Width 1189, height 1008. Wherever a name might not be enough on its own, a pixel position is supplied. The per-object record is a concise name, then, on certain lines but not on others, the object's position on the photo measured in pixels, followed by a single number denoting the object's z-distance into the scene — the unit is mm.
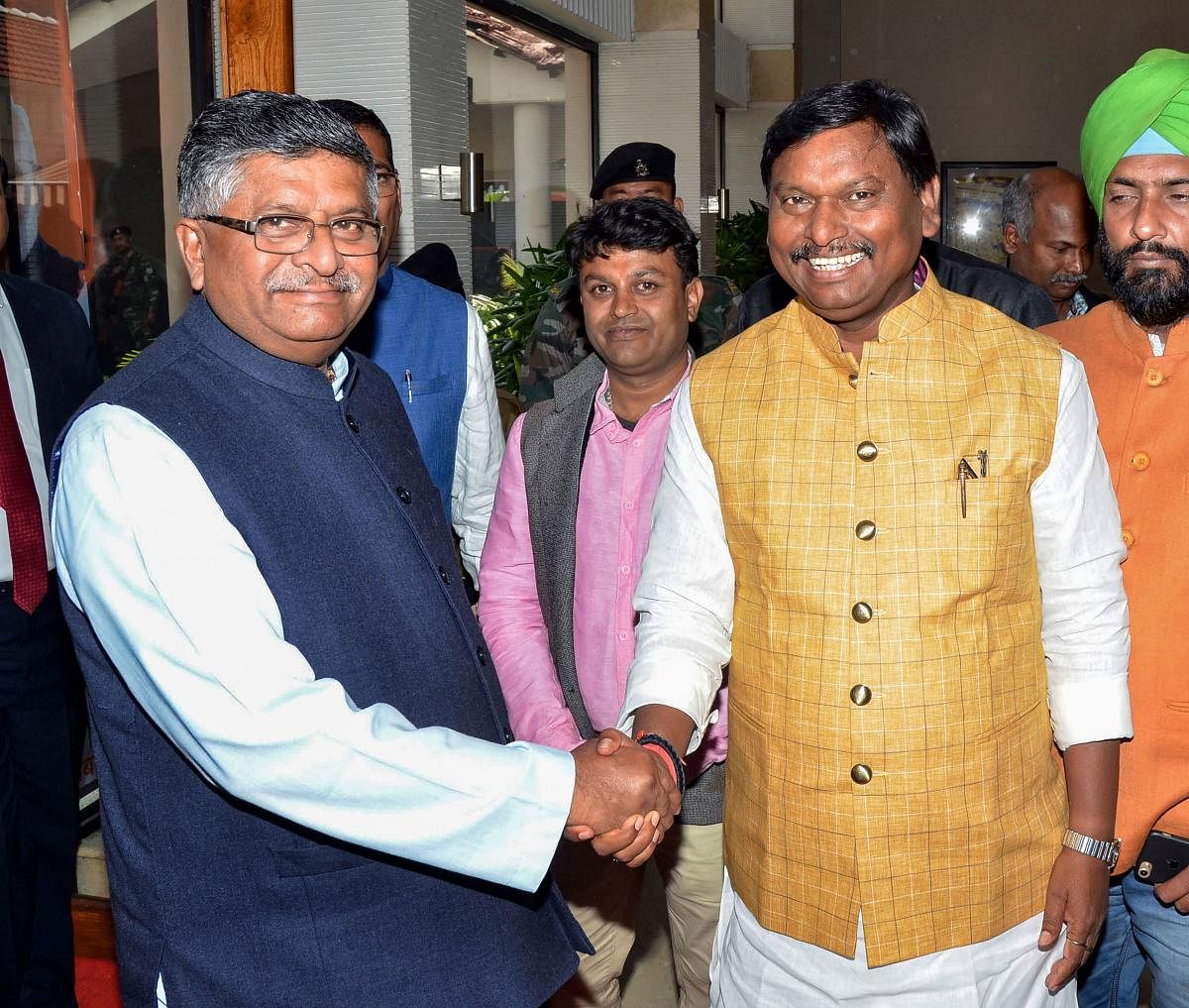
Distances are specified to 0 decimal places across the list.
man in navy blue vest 1485
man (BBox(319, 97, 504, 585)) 2879
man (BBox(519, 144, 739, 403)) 3713
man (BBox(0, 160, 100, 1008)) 2686
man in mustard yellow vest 1743
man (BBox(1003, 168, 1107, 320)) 4797
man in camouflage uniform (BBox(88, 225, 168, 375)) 3811
